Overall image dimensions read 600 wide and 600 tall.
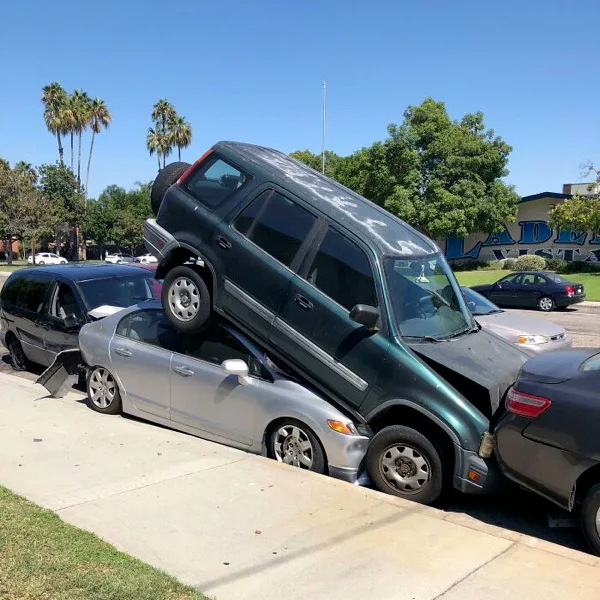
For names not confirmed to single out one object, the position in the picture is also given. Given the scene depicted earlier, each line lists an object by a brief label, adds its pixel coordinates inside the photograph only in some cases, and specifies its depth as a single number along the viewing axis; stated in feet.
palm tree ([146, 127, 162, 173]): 210.79
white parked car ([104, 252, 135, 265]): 177.51
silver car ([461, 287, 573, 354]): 27.71
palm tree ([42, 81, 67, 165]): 205.57
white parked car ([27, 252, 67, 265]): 199.52
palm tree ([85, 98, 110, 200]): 211.20
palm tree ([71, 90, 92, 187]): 205.87
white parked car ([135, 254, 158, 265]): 190.53
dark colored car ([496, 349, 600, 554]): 12.57
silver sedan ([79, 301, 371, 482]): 16.75
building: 151.74
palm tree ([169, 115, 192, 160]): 212.43
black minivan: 27.78
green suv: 15.57
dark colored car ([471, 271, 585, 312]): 71.00
